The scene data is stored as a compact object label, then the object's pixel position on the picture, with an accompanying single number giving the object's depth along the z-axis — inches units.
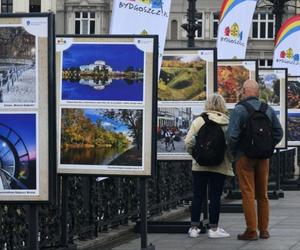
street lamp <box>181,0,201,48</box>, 830.8
